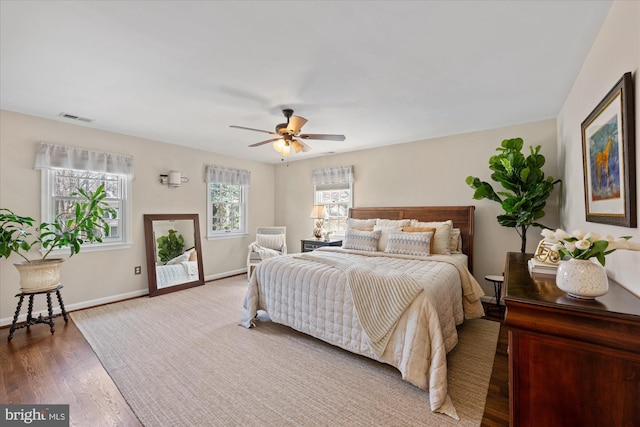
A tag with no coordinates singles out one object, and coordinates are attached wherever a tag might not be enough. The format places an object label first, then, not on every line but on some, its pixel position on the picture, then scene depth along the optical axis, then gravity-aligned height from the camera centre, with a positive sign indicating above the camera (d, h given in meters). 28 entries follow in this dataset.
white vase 1.12 -0.30
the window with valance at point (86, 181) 3.40 +0.52
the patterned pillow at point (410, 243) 3.41 -0.41
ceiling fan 2.90 +0.88
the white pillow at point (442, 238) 3.56 -0.36
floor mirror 4.27 -0.59
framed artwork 1.31 +0.27
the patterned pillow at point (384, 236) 3.88 -0.35
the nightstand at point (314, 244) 4.83 -0.54
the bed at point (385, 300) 1.95 -0.79
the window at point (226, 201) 5.16 +0.29
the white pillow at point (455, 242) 3.72 -0.44
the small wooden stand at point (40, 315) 2.87 -1.03
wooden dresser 1.01 -0.60
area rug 1.74 -1.27
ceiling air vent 3.29 +1.26
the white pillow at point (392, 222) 4.14 -0.16
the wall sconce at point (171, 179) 4.48 +0.63
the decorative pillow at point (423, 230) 3.56 -0.25
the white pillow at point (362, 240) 3.87 -0.40
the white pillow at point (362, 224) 4.34 -0.19
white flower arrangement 1.11 -0.16
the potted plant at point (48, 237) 2.86 -0.20
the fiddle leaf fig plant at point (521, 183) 3.00 +0.29
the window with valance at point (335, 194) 5.22 +0.39
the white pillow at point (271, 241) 5.34 -0.52
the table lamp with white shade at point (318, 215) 5.14 -0.03
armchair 5.00 -0.59
